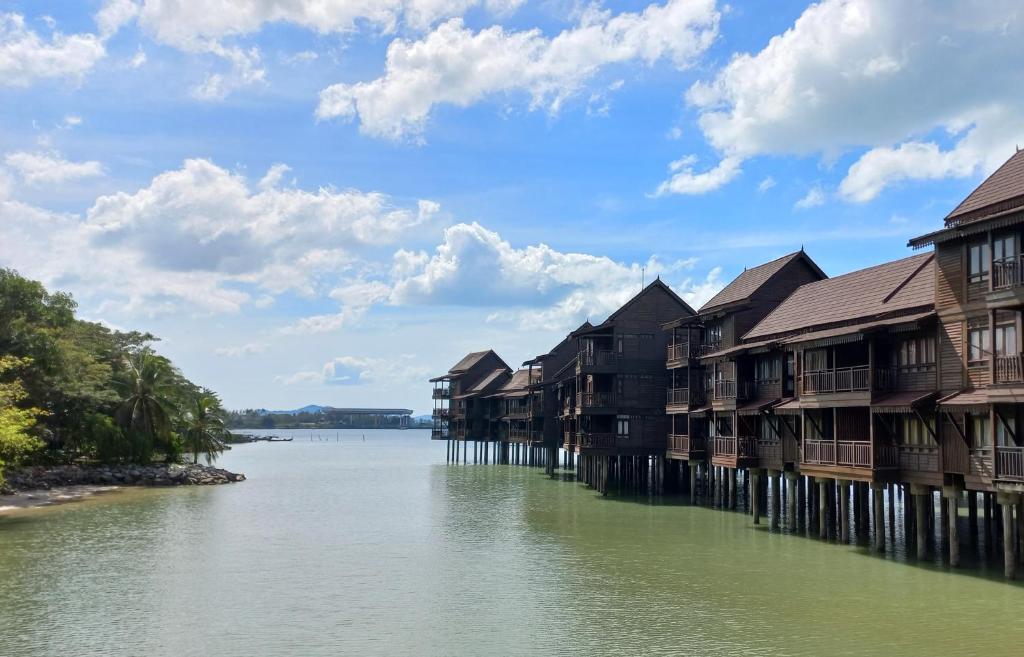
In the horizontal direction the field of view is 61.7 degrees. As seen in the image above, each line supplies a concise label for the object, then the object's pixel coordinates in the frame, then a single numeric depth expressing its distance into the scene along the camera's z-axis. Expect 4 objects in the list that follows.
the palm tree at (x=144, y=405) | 68.25
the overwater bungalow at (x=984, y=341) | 26.09
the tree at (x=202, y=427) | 84.81
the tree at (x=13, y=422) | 38.75
